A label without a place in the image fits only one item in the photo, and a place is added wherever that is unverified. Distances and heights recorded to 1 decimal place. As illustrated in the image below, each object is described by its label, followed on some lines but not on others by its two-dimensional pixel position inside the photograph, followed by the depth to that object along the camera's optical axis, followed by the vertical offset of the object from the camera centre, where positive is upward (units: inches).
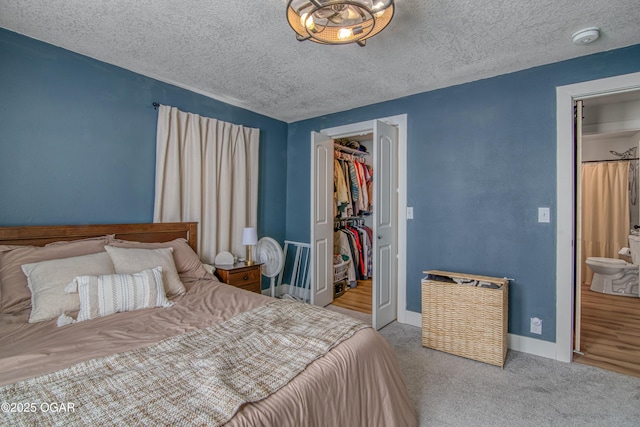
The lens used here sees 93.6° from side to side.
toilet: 161.3 -31.3
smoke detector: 77.7 +47.9
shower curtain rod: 178.9 +34.6
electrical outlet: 100.6 -36.9
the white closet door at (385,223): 119.2 -3.3
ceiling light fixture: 55.7 +39.0
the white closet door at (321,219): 140.2 -2.0
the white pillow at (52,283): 66.3 -15.9
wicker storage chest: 93.7 -33.1
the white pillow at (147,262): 80.5 -13.4
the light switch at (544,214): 98.8 +0.6
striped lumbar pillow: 67.9 -18.8
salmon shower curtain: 178.2 +4.1
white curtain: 112.7 +15.7
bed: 37.2 -23.2
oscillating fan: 132.2 -18.6
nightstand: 114.5 -23.9
